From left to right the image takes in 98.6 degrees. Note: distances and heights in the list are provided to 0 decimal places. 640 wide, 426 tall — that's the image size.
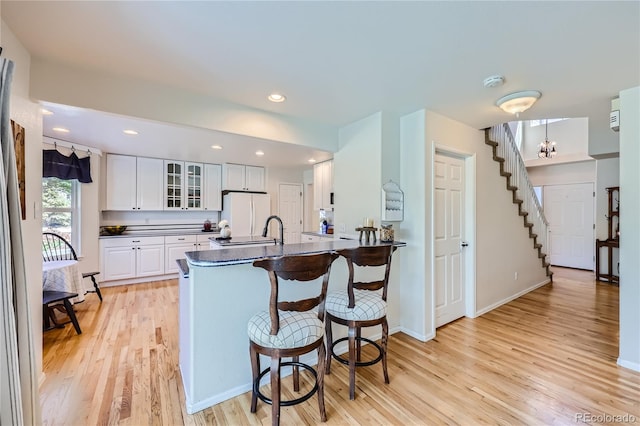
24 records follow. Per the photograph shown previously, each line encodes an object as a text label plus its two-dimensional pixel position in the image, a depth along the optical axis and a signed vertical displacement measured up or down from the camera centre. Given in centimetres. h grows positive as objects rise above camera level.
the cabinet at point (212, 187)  577 +48
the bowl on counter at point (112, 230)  486 -36
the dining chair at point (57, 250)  373 -57
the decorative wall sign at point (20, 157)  174 +34
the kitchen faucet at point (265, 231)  243 -19
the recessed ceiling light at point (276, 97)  248 +103
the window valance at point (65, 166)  392 +66
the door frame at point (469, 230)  335 -26
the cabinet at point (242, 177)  576 +69
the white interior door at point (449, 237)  311 -34
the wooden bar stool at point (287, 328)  158 -73
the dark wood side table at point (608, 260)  493 -96
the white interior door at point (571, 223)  601 -35
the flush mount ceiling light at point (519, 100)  237 +95
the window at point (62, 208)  412 +3
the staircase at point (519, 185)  385 +37
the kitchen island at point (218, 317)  185 -77
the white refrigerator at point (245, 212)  562 -5
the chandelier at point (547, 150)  535 +115
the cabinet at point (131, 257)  461 -83
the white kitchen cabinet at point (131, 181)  487 +49
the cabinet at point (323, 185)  480 +43
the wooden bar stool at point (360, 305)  197 -72
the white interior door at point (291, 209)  640 +0
